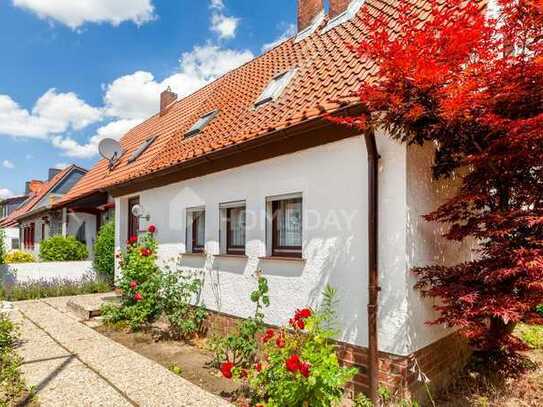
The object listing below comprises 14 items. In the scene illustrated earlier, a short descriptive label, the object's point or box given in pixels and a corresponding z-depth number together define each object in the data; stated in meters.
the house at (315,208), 4.32
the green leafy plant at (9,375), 4.32
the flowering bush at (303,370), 3.54
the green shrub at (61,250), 14.53
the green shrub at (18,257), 14.76
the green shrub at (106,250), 12.23
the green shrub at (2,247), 12.37
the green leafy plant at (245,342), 5.27
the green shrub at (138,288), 7.54
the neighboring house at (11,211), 31.21
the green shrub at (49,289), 11.33
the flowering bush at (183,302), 7.02
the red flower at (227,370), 4.28
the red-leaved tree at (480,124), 3.47
